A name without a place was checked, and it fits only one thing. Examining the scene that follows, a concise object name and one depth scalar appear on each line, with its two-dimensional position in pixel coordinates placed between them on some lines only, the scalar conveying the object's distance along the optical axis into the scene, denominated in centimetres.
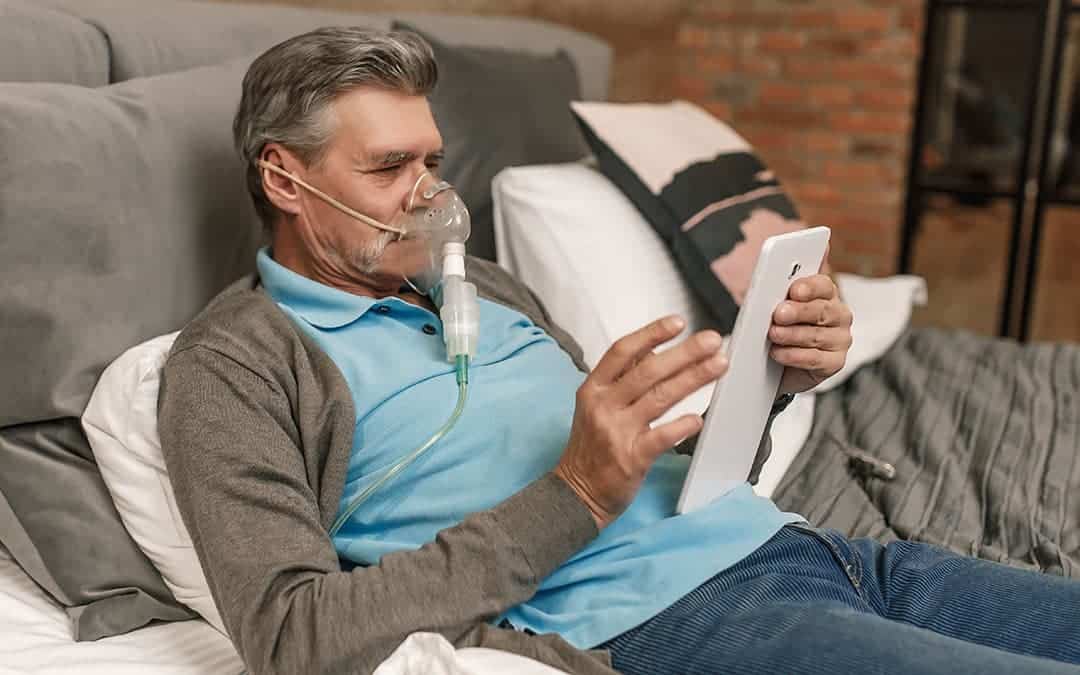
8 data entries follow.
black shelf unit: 332
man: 97
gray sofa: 116
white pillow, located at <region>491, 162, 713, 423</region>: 176
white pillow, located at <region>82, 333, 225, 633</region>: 115
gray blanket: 147
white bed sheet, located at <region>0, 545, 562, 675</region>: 105
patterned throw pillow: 189
